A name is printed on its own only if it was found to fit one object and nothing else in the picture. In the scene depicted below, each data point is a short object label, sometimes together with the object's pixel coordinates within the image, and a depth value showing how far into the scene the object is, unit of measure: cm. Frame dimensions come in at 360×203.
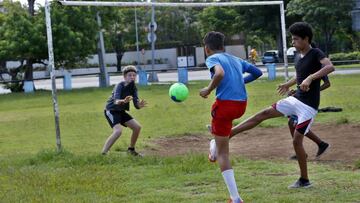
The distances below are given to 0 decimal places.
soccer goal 1010
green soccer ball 870
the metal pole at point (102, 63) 3603
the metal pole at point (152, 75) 3806
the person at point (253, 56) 4594
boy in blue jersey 623
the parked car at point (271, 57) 5809
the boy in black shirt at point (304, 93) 697
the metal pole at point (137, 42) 6309
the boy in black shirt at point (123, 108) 998
